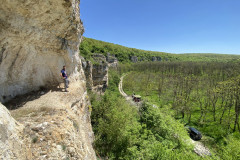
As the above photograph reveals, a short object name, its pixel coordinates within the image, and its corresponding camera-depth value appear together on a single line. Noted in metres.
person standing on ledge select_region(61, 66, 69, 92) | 10.49
